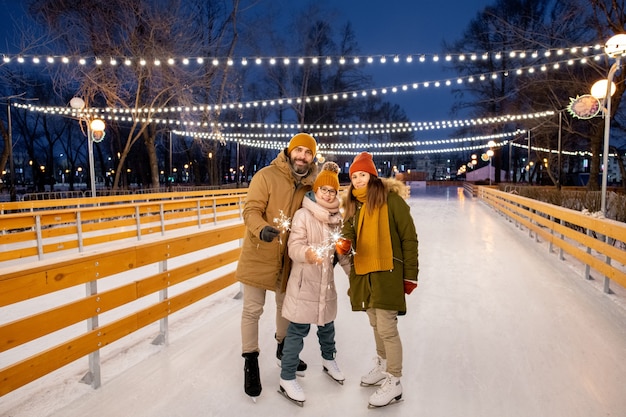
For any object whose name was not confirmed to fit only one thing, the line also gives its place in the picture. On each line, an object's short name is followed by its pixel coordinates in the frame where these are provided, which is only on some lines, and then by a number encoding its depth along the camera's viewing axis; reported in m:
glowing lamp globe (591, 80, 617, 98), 8.22
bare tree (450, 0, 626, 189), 15.67
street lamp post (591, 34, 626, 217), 7.17
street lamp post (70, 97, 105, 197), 12.35
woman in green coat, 2.56
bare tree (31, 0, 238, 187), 15.29
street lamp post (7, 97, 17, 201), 16.00
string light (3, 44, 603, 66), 10.94
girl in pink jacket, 2.55
